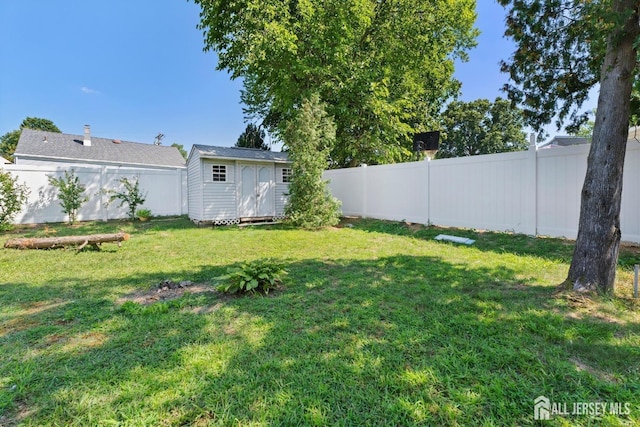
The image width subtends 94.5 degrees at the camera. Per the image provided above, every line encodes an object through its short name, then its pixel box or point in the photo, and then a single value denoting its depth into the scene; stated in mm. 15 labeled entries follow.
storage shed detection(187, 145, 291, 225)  9828
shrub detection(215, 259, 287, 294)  3441
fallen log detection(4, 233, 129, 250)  5953
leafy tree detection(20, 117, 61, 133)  34594
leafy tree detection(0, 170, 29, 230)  8578
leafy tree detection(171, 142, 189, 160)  46925
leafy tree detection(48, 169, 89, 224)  9789
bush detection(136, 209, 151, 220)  11234
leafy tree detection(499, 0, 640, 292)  3045
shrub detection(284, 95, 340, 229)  8867
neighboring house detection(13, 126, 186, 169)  16750
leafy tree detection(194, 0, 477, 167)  9594
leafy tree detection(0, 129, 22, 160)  31998
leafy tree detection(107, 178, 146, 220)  10961
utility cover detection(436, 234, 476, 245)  6070
